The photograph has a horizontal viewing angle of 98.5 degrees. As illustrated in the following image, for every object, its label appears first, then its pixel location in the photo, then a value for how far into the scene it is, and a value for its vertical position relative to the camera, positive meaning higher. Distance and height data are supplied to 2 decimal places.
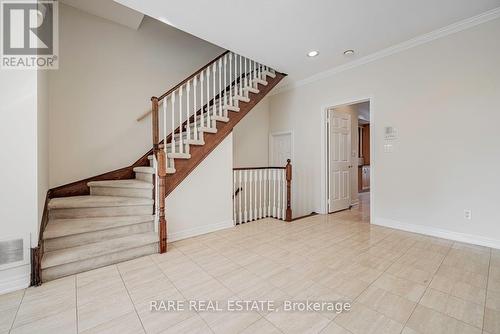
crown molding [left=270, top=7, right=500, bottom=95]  2.67 +1.85
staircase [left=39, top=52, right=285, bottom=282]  2.27 -0.45
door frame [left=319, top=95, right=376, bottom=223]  3.74 +0.37
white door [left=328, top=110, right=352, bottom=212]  4.59 +0.12
